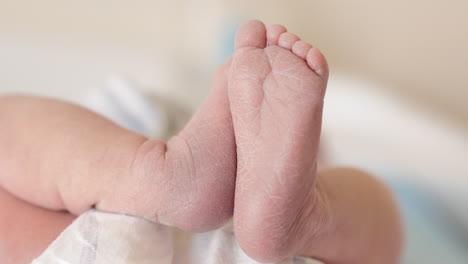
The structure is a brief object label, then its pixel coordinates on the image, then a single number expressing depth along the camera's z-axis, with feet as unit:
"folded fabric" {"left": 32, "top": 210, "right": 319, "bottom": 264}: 0.78
